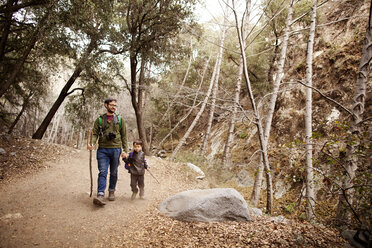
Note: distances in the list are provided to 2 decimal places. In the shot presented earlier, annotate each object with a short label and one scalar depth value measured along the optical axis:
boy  4.45
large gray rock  3.58
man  3.95
